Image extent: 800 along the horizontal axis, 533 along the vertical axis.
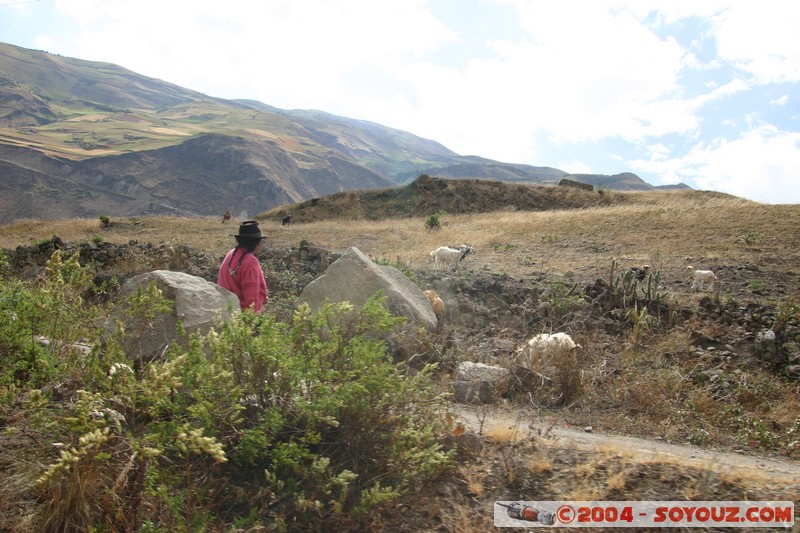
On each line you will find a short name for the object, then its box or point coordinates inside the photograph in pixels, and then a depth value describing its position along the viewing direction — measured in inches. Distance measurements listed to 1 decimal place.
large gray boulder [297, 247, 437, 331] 224.7
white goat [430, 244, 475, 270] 489.1
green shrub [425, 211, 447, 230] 900.0
